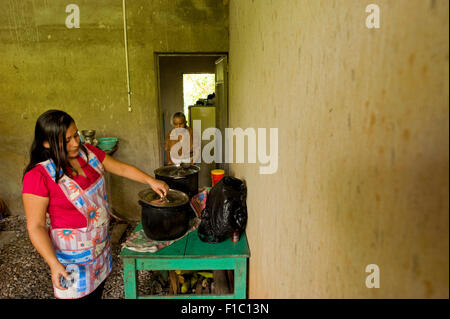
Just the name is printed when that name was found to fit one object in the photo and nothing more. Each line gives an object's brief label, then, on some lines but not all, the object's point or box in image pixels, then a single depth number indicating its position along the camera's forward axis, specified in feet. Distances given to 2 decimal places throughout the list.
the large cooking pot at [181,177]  8.67
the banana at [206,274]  9.69
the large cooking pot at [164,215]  6.93
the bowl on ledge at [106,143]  13.26
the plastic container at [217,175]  10.63
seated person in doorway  13.51
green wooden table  6.88
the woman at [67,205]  5.41
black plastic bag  7.14
